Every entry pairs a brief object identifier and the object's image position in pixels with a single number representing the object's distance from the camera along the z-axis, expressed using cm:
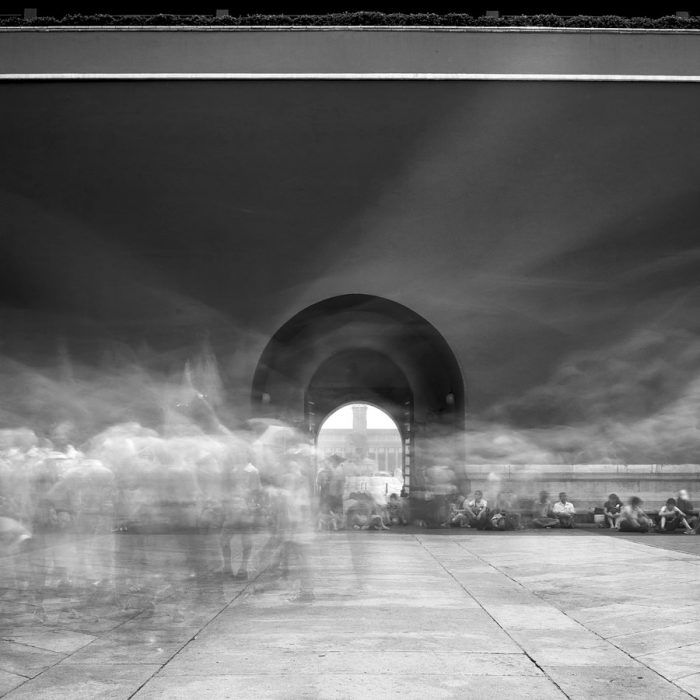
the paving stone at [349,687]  409
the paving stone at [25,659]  461
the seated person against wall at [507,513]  1419
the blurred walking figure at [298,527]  805
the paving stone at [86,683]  411
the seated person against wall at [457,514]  1460
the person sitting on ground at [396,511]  1603
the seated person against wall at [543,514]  1420
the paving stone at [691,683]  415
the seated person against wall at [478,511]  1421
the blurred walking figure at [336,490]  1534
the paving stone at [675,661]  454
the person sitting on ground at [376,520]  1488
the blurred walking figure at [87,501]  1338
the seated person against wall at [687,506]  1400
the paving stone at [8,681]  422
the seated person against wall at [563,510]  1422
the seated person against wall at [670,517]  1391
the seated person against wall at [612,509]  1427
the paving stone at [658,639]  511
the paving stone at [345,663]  455
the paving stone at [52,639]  518
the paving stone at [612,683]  410
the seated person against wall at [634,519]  1391
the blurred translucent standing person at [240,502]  913
